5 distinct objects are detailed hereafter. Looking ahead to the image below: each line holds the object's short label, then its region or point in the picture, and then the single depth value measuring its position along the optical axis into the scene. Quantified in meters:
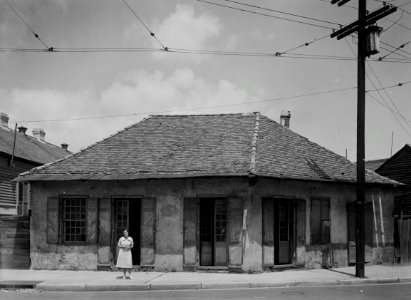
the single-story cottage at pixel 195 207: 17.23
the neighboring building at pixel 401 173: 26.77
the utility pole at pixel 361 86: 15.73
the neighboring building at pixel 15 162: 27.70
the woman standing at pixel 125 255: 15.28
